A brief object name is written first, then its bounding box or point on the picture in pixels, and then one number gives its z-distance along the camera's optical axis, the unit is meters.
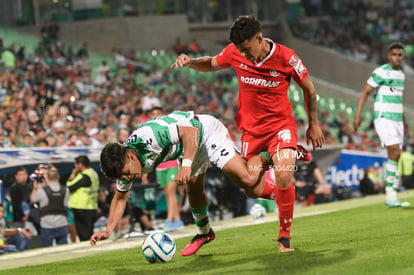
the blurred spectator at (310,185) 20.28
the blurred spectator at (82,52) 27.58
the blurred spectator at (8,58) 23.25
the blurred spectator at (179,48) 33.78
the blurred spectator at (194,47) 34.17
